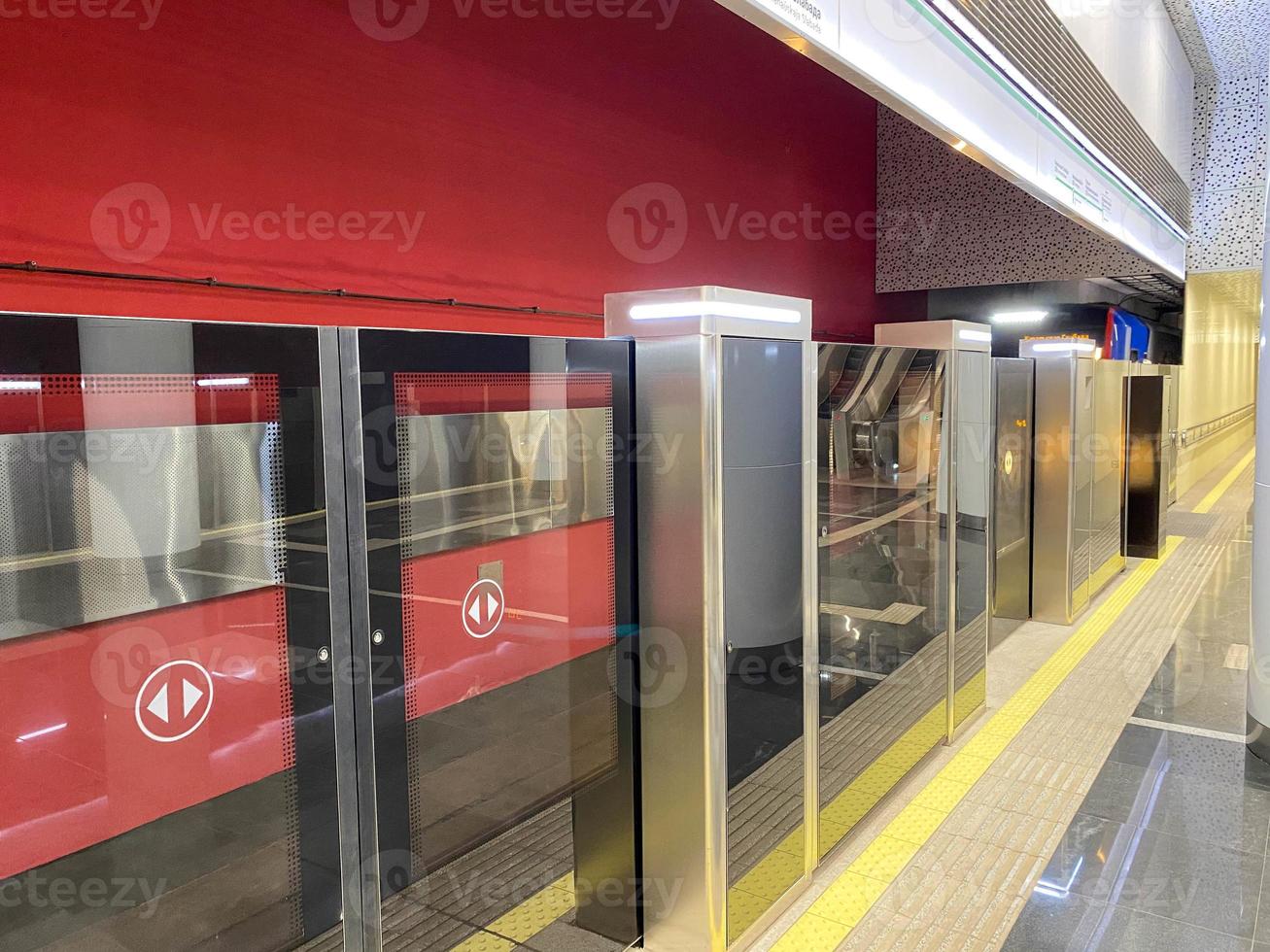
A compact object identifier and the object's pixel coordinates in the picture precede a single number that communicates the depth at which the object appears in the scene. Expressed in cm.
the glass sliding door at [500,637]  174
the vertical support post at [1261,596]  369
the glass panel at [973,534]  399
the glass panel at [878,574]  293
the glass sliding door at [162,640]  127
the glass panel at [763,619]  243
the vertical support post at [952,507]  368
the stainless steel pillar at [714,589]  231
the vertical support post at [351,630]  164
